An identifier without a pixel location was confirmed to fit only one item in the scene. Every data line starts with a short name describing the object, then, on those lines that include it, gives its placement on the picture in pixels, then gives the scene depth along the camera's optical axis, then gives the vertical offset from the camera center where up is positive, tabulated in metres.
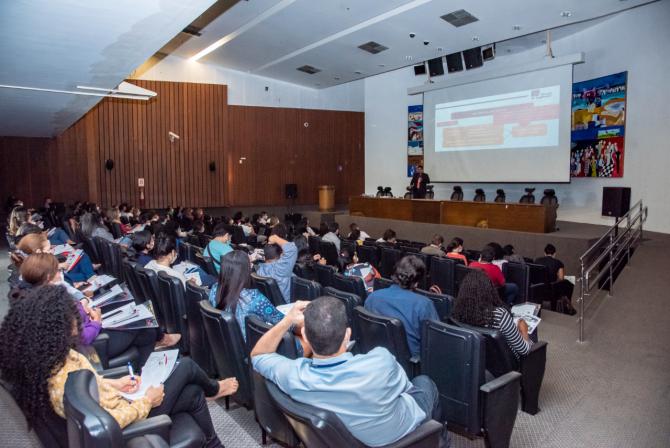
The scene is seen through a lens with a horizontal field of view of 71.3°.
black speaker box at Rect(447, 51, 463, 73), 12.04 +3.29
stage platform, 8.09 -0.93
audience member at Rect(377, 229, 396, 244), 7.65 -0.77
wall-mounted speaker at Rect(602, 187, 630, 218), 8.14 -0.23
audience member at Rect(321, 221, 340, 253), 7.36 -0.78
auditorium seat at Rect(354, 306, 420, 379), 2.77 -0.89
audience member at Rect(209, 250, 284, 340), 2.88 -0.66
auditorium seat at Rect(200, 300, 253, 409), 2.65 -0.91
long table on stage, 8.82 -0.52
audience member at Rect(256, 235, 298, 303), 4.39 -0.71
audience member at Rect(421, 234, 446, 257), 6.28 -0.82
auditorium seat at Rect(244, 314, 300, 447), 2.30 -1.09
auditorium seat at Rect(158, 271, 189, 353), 3.67 -0.93
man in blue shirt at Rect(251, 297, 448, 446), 1.72 -0.72
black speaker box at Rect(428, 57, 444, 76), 12.79 +3.36
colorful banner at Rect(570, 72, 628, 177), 10.07 +1.38
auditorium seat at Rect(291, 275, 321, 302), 3.93 -0.85
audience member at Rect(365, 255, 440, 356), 2.96 -0.73
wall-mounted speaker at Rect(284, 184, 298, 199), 15.92 -0.06
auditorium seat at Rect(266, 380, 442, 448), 1.62 -0.85
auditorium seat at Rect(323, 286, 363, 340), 3.43 -0.83
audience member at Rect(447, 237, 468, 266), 6.16 -0.81
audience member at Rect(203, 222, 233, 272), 4.97 -0.62
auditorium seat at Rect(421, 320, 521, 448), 2.50 -1.09
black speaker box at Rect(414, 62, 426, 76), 13.37 +3.44
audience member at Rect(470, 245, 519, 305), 5.00 -0.91
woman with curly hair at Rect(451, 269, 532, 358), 2.93 -0.77
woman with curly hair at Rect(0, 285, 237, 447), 1.72 -0.62
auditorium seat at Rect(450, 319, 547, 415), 2.79 -1.11
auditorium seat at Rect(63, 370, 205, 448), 1.41 -0.73
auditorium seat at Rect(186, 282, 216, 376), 3.28 -1.04
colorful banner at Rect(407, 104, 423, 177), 14.63 +1.65
